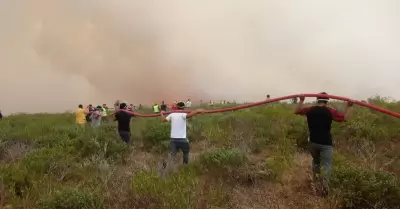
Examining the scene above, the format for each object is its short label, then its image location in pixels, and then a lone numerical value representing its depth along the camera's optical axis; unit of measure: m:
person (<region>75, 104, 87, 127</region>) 19.09
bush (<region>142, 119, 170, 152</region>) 14.20
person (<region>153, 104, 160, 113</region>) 29.37
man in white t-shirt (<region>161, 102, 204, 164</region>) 10.23
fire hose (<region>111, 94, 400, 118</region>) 6.61
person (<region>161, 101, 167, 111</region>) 28.59
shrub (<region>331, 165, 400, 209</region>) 6.83
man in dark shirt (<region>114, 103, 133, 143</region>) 13.72
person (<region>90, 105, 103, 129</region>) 19.76
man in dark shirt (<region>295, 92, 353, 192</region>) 7.51
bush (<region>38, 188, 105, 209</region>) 6.95
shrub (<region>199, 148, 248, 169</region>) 9.45
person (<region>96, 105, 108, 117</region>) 23.46
